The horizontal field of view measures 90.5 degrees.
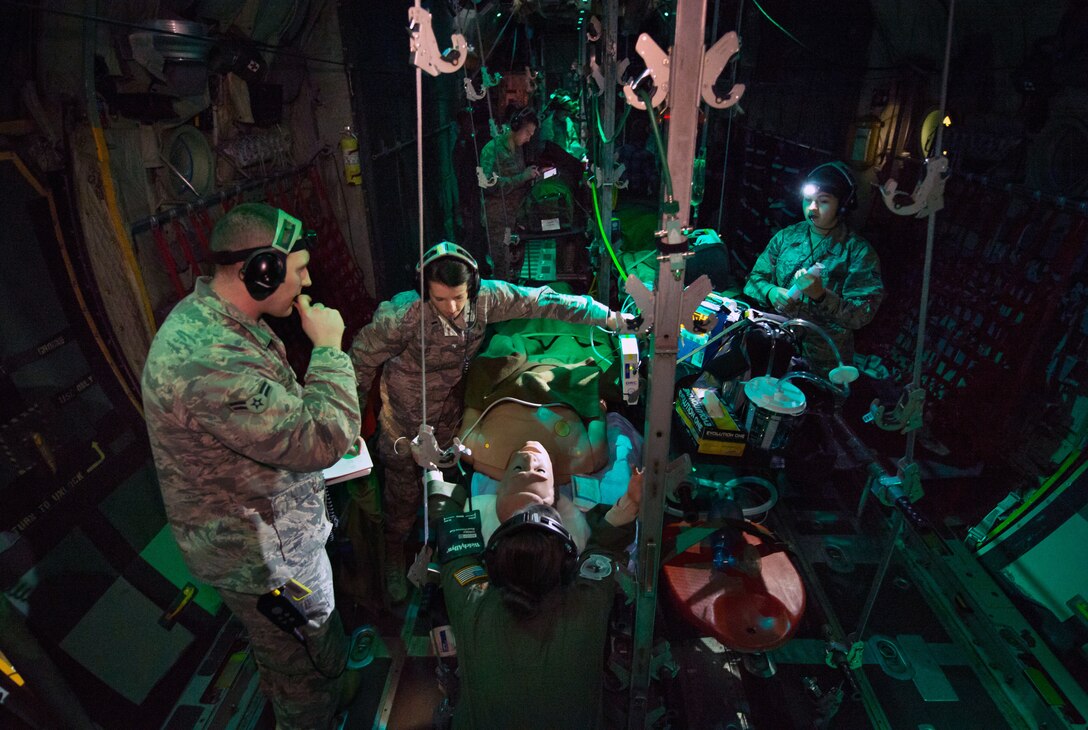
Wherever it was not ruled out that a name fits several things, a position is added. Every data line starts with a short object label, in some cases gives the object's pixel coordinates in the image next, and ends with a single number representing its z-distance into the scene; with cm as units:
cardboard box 285
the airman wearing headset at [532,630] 188
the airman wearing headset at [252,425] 185
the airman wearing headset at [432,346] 301
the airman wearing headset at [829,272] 400
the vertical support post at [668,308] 135
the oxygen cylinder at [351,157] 495
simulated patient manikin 244
